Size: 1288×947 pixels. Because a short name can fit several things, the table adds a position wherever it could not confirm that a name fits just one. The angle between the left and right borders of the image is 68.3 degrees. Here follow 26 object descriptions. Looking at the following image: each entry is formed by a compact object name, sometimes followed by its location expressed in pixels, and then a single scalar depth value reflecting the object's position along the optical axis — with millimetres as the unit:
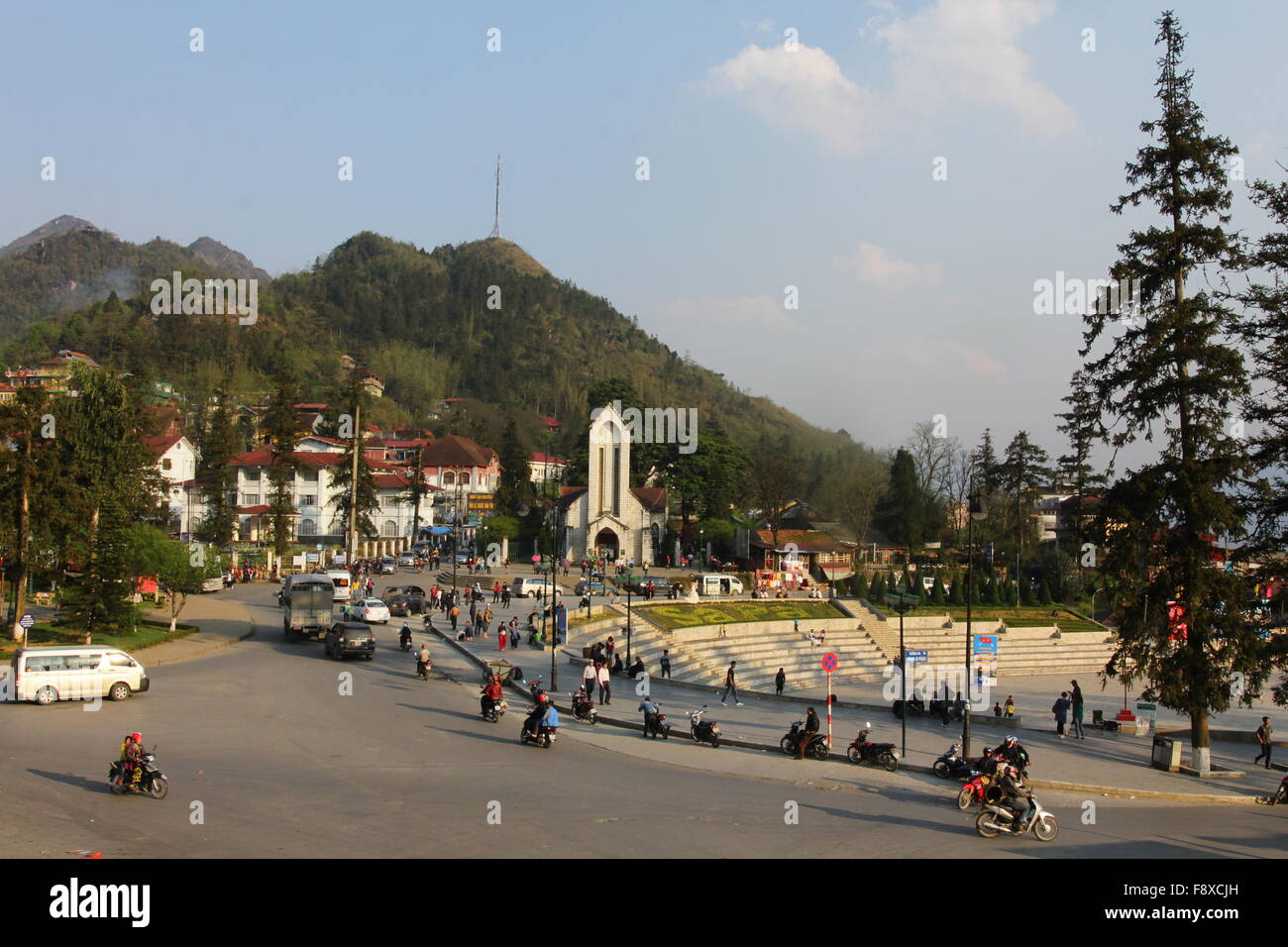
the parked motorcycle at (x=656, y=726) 25125
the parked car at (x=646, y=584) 59422
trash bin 25375
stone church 85875
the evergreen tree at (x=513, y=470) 100688
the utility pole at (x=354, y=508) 68750
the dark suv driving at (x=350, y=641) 34594
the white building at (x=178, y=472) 81750
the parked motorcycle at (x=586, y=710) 26609
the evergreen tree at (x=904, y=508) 88562
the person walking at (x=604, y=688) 29172
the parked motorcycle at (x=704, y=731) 24422
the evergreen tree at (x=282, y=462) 66938
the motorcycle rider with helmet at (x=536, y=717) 22938
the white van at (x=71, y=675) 25156
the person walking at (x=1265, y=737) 26766
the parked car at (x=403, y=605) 49188
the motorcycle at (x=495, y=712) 26031
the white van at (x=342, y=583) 51656
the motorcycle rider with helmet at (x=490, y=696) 26016
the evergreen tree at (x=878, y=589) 62250
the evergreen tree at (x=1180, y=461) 25531
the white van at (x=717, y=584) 62750
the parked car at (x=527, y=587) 57584
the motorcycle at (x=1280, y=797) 22109
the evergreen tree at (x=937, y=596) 62062
